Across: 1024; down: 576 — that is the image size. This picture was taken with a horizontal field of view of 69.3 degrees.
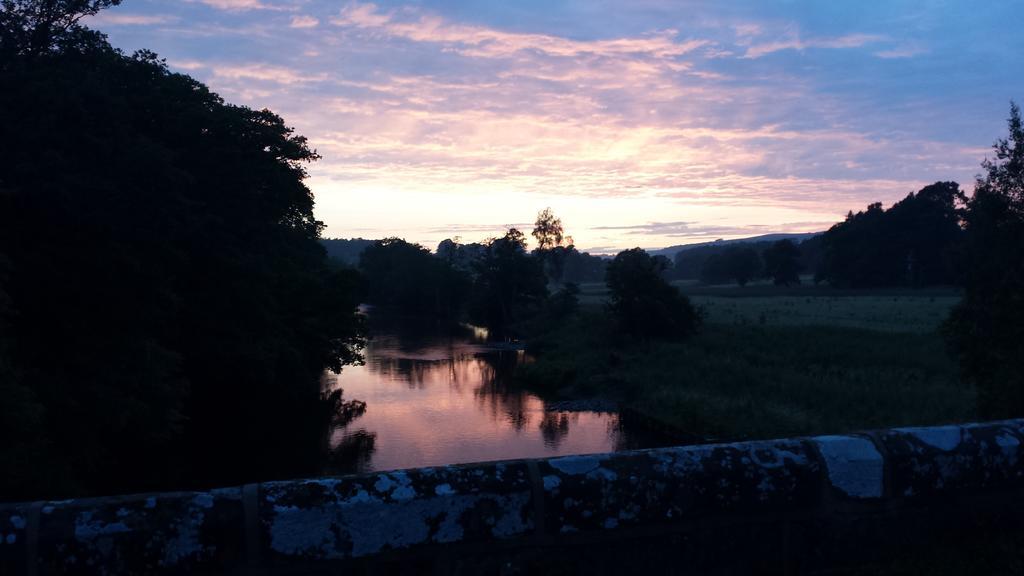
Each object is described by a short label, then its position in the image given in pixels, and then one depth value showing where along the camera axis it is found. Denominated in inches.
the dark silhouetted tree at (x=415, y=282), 3014.3
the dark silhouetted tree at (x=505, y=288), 2442.2
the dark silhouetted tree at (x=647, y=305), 1631.4
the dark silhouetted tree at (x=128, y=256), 530.9
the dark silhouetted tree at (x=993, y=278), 599.2
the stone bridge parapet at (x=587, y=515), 99.0
